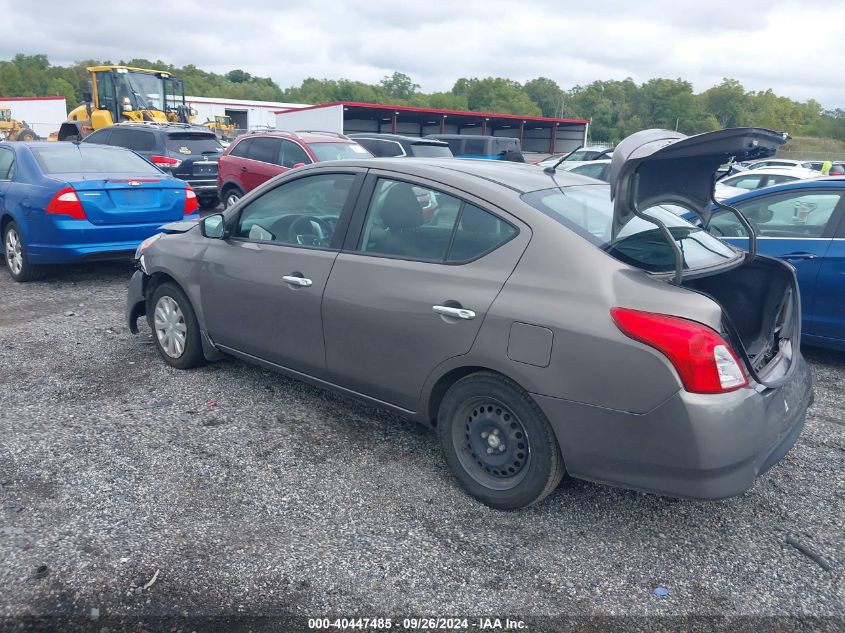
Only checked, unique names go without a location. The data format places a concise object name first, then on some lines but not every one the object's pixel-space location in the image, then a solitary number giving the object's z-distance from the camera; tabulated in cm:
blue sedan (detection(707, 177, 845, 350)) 526
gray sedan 278
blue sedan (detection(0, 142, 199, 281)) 721
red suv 1142
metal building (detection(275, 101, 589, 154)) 3412
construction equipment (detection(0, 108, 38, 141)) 2969
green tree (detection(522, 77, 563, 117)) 11394
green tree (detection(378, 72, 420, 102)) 11525
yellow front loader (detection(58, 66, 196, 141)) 2134
